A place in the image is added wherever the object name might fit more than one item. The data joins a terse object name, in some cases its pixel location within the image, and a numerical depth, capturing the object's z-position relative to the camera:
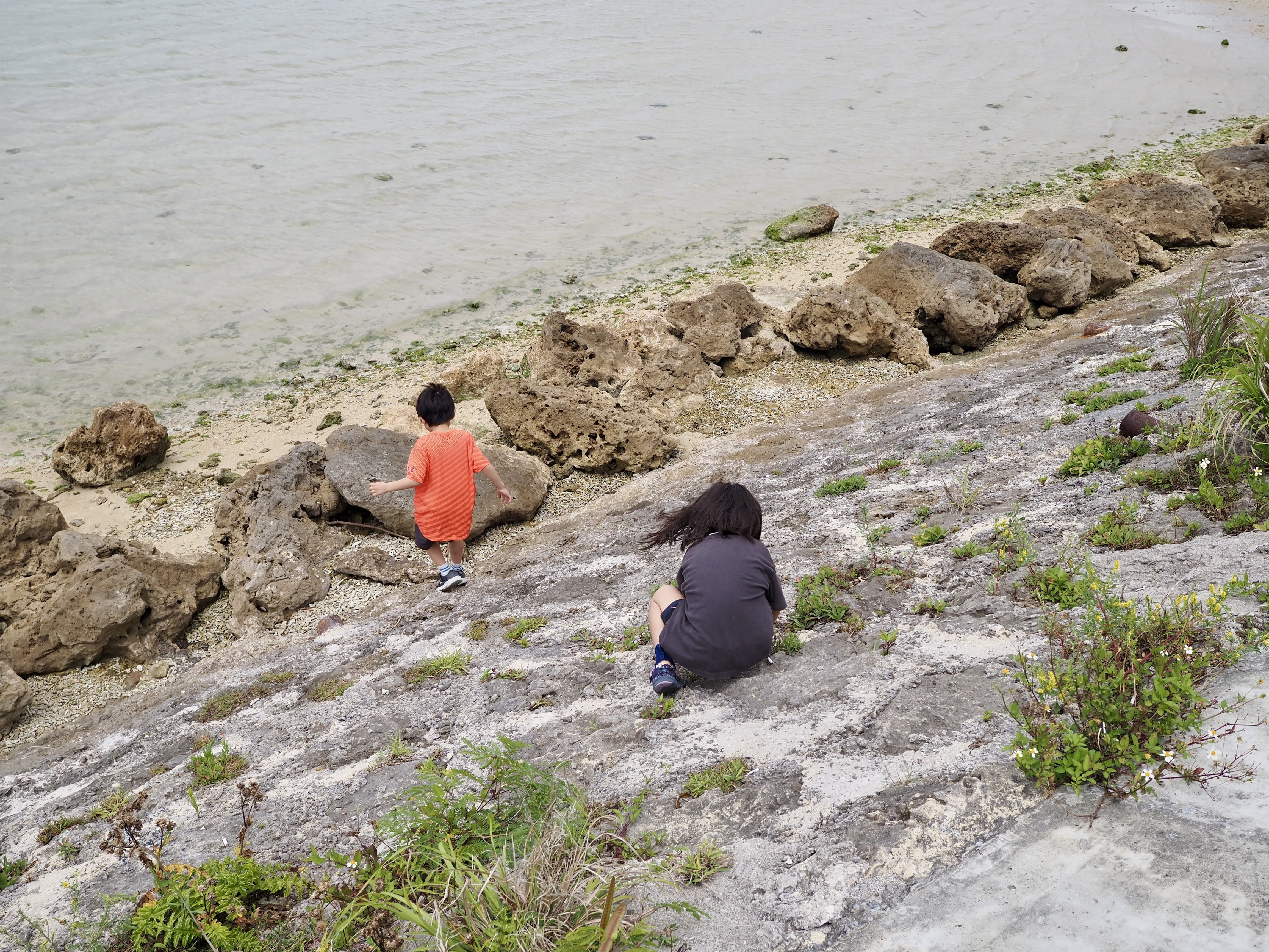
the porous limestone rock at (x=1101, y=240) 12.13
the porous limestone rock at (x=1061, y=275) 11.51
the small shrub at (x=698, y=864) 3.03
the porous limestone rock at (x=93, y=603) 6.60
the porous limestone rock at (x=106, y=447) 9.55
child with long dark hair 4.26
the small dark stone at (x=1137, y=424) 5.74
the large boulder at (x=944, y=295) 10.92
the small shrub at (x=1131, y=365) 7.61
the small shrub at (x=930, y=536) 5.38
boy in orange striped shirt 6.38
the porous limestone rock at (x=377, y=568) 7.48
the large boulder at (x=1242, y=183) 14.48
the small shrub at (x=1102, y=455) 5.61
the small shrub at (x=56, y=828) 4.23
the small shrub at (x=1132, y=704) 2.98
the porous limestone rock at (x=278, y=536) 7.21
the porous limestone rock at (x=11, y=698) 5.93
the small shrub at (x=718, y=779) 3.51
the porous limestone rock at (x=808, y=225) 16.16
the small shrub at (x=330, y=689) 5.20
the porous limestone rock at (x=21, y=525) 7.31
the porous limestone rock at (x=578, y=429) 8.87
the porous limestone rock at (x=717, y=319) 10.87
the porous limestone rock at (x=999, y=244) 12.11
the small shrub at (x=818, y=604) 4.77
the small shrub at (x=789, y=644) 4.53
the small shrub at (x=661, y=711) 4.18
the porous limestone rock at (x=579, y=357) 10.23
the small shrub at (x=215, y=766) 4.47
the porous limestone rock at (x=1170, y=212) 13.62
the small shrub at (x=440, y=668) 5.12
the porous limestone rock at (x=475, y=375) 10.84
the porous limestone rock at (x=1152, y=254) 12.98
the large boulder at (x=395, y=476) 8.00
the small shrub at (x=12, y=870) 3.93
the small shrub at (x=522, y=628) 5.46
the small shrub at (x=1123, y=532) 4.54
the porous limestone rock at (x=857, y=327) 10.73
